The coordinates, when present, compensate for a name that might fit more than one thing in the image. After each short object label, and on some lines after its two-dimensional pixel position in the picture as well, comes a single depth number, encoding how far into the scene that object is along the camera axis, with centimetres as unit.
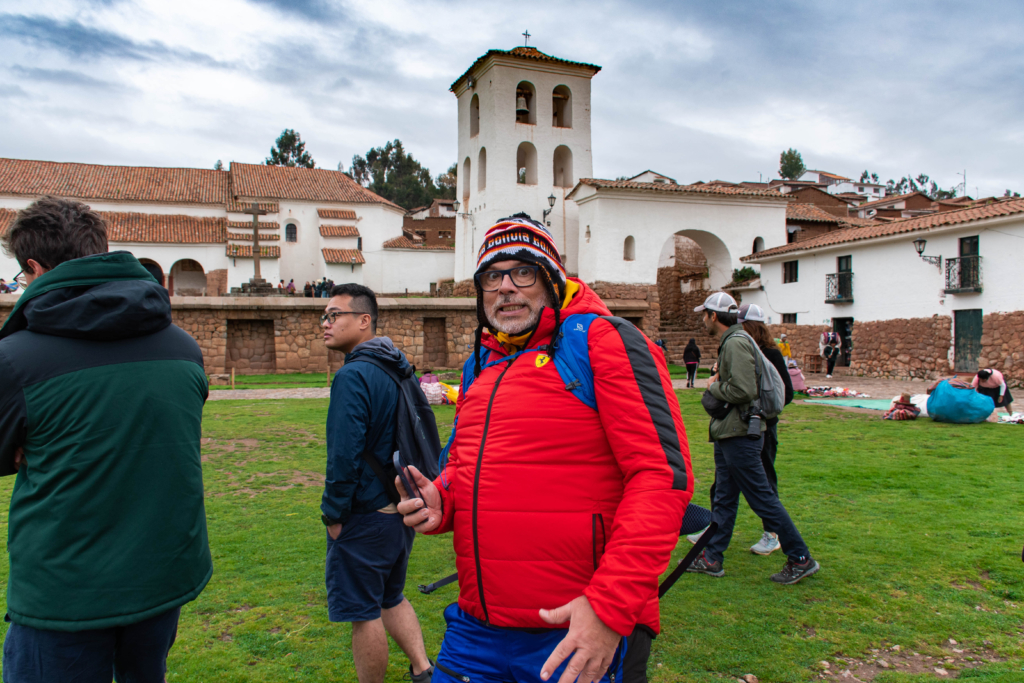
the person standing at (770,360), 468
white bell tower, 2972
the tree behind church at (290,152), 6575
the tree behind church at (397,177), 6819
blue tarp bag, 1083
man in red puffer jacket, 159
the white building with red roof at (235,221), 3650
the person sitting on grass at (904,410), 1154
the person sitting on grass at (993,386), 1146
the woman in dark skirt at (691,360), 1827
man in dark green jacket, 187
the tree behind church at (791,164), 9081
